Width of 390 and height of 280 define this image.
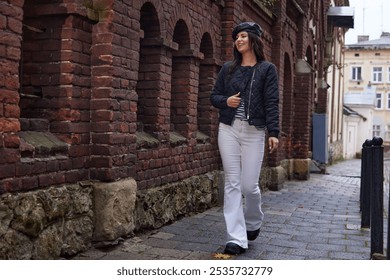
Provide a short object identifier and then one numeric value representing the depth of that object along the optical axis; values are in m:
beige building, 40.91
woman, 4.73
